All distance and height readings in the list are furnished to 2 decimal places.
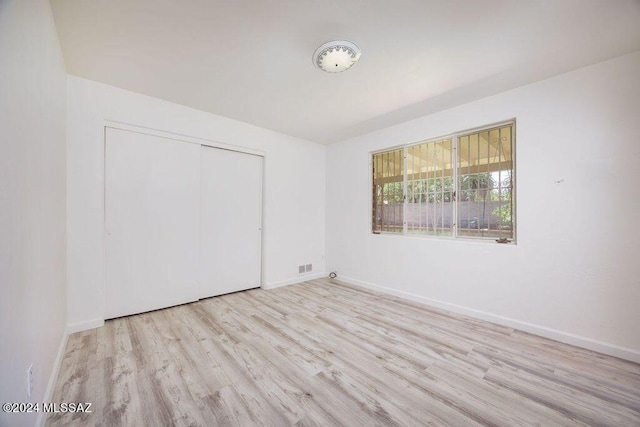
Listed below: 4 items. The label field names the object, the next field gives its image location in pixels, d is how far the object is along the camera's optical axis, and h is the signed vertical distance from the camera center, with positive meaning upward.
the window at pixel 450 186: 2.82 +0.38
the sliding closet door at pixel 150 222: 2.71 -0.12
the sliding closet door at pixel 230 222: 3.43 -0.14
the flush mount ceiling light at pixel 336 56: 1.95 +1.35
